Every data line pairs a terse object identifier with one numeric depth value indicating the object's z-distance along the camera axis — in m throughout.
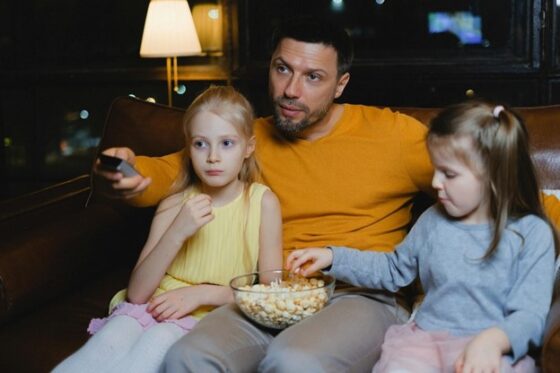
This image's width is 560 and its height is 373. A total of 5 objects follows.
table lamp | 3.83
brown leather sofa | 2.11
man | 2.27
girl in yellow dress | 1.98
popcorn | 1.90
